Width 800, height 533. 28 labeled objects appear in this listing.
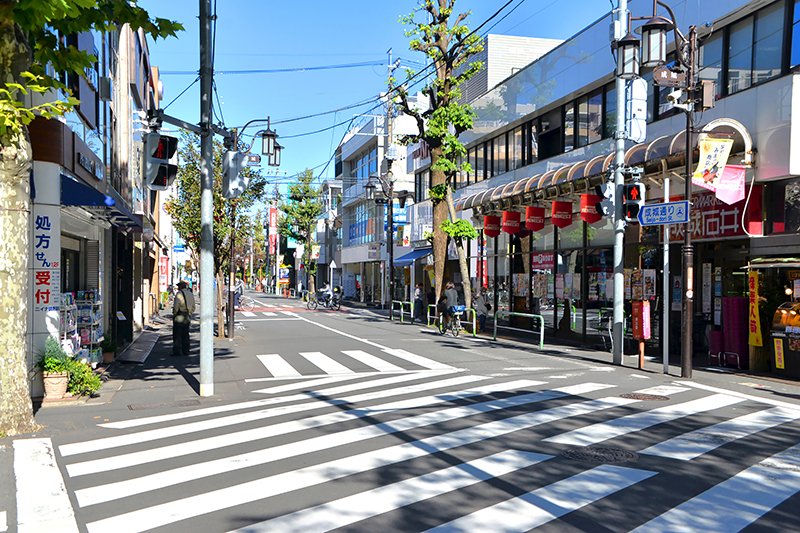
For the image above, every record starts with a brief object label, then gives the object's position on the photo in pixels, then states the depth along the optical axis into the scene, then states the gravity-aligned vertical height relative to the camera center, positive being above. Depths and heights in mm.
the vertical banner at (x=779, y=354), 12719 -1651
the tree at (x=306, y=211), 63844 +5664
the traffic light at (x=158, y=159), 10875 +1819
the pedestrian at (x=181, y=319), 16234 -1202
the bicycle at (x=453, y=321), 22984 -1825
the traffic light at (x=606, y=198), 15039 +1587
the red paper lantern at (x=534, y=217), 22453 +1722
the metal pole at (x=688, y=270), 12711 -44
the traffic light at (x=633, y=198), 14328 +1500
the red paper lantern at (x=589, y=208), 18047 +1625
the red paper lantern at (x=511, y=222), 24094 +1673
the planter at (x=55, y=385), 9875 -1705
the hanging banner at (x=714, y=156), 13695 +2295
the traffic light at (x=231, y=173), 11727 +1694
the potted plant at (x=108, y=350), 15055 -1819
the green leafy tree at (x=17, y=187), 7633 +973
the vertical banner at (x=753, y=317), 13359 -1003
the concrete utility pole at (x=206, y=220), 10820 +808
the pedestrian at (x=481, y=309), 24078 -1470
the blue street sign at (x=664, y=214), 12781 +1079
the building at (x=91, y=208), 10234 +1094
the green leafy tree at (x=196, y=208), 21827 +2071
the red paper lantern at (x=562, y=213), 20391 +1687
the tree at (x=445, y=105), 24406 +6171
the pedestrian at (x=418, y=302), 32656 -1630
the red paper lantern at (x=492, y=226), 25656 +1632
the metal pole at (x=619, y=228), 14852 +895
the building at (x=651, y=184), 13594 +2226
